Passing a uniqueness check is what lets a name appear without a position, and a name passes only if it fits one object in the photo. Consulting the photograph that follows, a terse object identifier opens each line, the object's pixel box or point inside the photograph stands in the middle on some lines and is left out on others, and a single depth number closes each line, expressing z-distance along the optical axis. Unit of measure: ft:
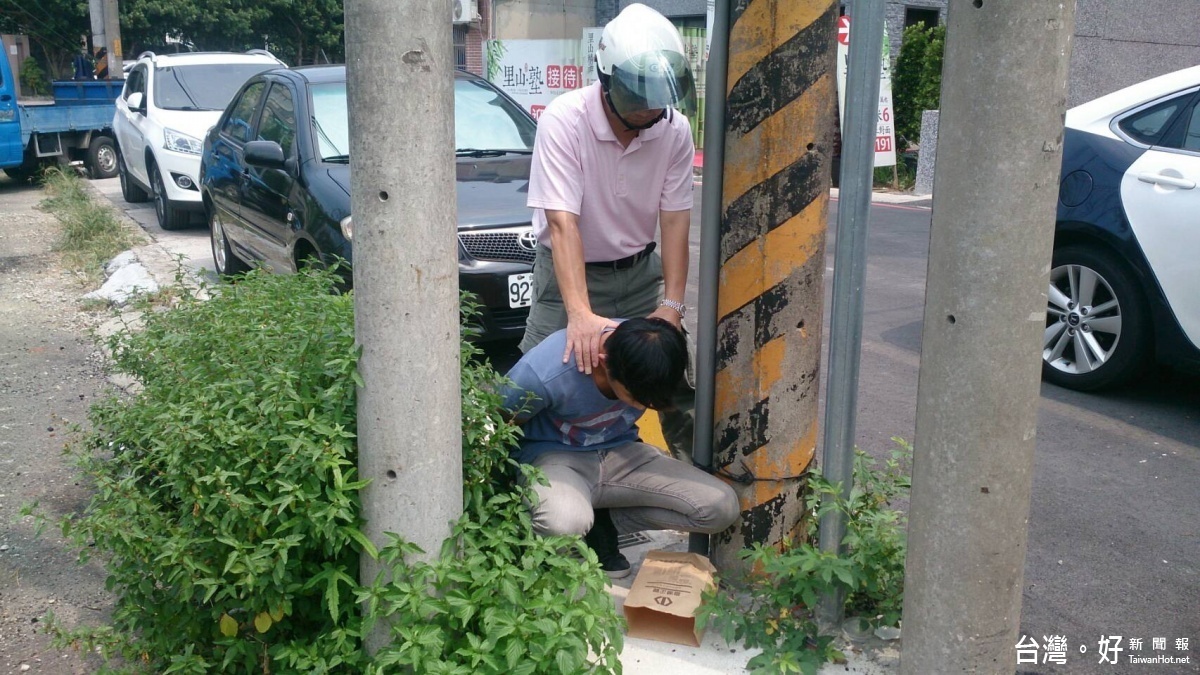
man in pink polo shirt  10.21
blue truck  49.08
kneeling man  9.77
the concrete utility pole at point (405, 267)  7.88
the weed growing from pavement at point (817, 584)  9.16
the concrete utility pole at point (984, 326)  6.76
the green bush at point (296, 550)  8.05
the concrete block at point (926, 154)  51.52
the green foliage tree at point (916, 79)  55.57
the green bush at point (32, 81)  120.67
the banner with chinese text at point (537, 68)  69.26
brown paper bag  9.59
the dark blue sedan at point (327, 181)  18.49
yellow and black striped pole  9.53
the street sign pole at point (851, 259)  8.75
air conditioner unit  80.38
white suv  37.60
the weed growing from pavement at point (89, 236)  31.71
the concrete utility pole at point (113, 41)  68.28
